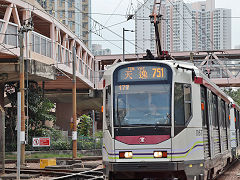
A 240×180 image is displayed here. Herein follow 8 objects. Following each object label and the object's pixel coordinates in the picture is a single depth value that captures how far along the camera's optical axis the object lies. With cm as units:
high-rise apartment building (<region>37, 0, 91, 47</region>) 10019
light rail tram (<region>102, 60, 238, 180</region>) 1103
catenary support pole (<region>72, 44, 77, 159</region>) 3064
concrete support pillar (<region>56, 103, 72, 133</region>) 5756
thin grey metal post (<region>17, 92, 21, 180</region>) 1523
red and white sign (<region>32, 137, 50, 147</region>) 3425
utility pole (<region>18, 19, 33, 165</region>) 2492
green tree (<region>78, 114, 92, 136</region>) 4588
